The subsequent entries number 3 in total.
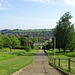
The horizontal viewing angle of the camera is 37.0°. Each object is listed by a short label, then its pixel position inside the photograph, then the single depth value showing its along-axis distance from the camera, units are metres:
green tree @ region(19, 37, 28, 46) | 105.16
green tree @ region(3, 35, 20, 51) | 57.05
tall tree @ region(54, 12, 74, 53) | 38.68
